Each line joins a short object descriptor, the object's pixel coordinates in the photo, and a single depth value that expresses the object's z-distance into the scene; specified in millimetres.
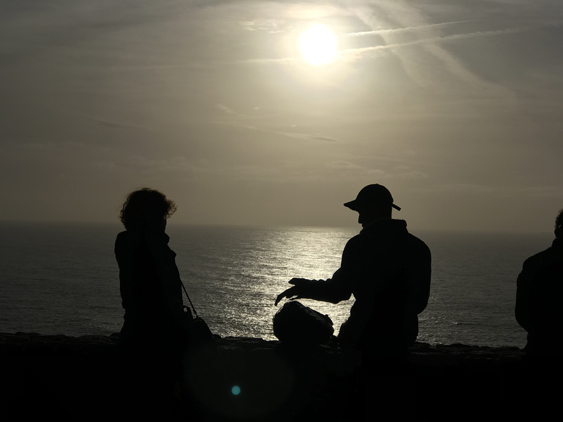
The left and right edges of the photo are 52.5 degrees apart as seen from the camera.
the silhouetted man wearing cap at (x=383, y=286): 5164
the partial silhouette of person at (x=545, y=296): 5273
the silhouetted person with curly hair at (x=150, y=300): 5191
